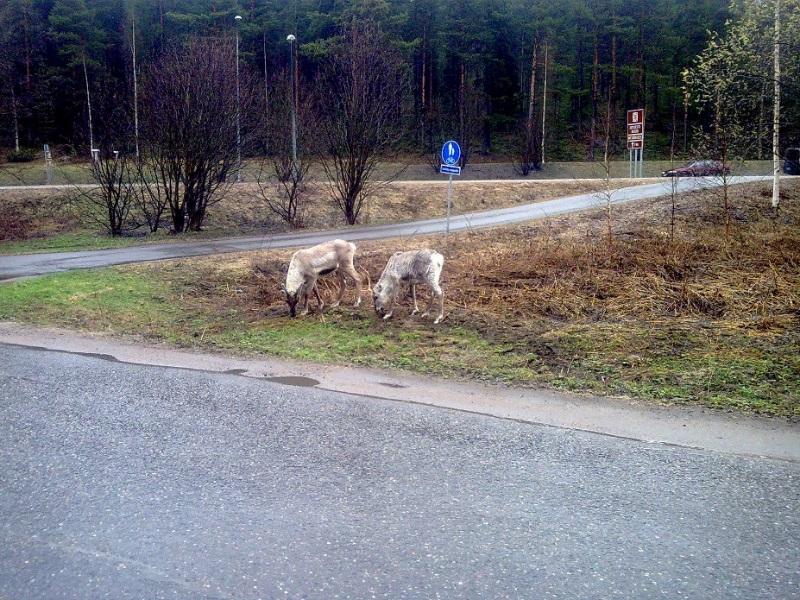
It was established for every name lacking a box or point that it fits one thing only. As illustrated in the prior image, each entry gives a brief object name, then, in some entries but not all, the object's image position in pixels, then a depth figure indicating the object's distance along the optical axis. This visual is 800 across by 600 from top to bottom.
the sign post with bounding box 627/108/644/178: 36.41
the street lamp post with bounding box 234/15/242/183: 27.89
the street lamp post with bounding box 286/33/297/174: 31.52
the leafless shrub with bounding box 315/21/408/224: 28.77
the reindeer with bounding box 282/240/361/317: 13.03
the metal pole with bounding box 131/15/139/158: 27.49
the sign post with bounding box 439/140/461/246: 19.23
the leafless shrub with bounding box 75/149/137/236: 27.30
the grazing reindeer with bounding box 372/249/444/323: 12.67
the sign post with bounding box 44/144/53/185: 43.06
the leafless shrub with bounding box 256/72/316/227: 31.42
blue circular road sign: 19.62
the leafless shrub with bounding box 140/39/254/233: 25.94
